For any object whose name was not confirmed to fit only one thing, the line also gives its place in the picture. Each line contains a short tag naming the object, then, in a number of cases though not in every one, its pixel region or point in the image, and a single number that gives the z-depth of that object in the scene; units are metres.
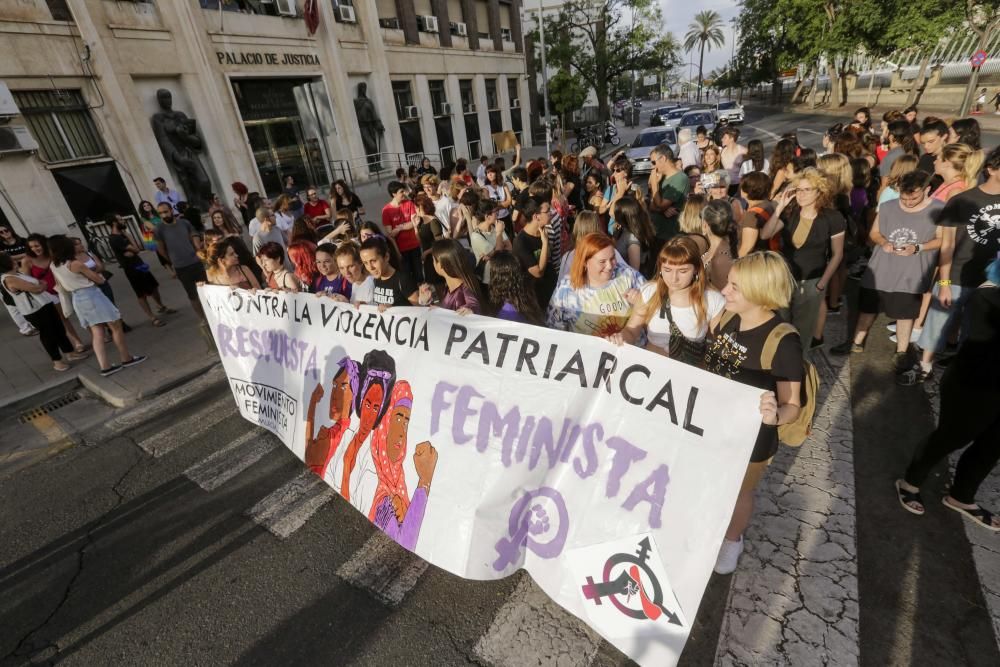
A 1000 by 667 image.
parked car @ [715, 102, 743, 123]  27.77
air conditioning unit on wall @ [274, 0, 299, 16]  16.11
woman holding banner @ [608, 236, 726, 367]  2.82
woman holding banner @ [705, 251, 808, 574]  2.28
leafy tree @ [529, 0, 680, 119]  37.28
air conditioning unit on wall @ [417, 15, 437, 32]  22.86
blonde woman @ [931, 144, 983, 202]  4.19
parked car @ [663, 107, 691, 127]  25.72
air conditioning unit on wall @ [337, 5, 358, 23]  18.52
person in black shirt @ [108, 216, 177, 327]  7.48
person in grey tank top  3.98
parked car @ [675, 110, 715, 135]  20.55
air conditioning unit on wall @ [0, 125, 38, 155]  10.29
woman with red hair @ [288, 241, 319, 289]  5.25
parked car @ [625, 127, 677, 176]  15.59
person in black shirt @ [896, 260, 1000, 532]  2.51
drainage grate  5.79
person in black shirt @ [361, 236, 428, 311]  3.98
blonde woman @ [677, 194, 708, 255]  4.47
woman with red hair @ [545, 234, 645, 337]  3.34
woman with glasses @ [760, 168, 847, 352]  4.13
